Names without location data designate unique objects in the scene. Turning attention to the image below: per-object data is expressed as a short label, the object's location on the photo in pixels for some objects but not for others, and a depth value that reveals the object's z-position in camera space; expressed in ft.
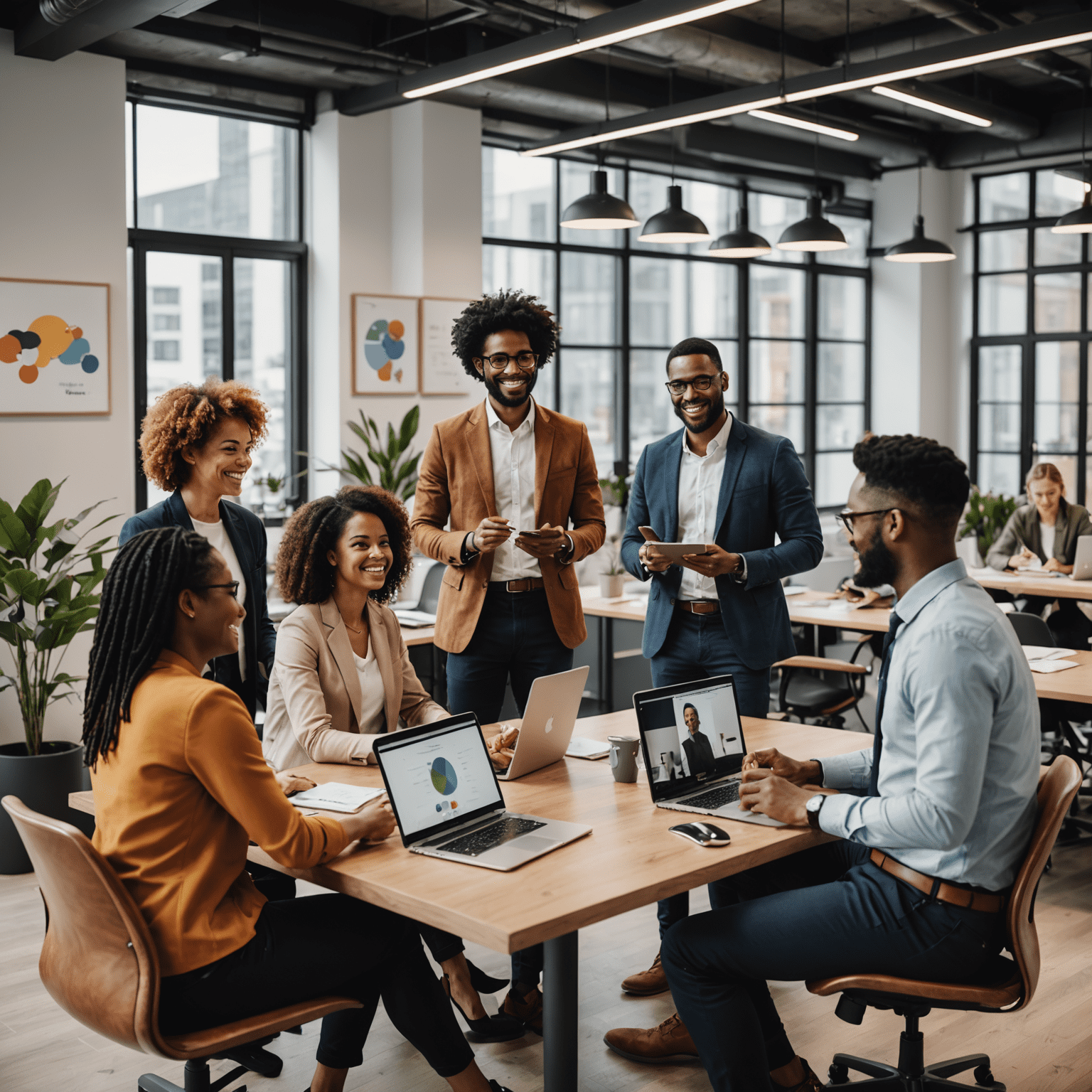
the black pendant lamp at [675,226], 20.62
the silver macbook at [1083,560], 20.47
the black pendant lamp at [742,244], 23.30
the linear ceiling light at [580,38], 14.70
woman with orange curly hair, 10.57
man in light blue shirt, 6.75
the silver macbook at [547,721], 8.77
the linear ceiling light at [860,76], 16.40
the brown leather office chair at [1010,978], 7.04
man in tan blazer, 11.02
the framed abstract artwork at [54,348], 18.75
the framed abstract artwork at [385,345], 23.45
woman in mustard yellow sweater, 6.65
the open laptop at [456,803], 7.27
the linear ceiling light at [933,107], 19.15
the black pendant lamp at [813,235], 22.84
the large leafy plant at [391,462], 21.56
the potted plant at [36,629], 14.25
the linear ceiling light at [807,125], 21.33
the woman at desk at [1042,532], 21.83
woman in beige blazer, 9.30
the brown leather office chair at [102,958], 6.46
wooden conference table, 6.33
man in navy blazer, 11.10
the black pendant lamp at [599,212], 19.86
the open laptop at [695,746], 8.27
